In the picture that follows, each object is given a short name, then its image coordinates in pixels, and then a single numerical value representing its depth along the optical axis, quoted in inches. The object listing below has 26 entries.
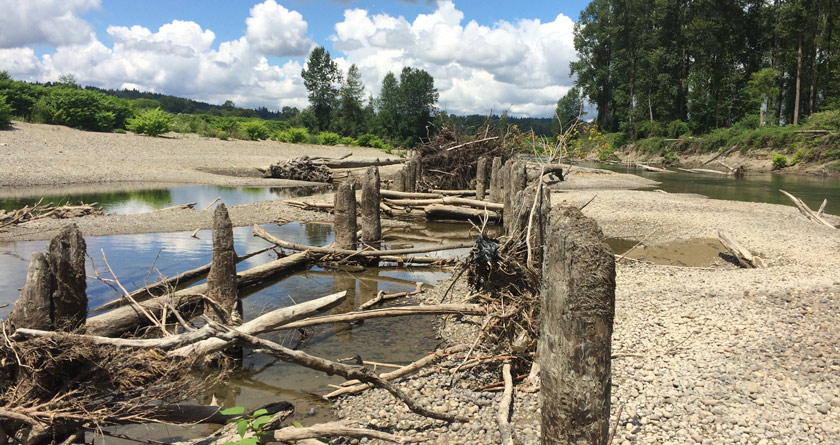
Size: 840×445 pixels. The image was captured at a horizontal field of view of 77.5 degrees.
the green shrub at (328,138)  2016.5
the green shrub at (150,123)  1483.8
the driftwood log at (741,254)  393.5
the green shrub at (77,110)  1337.4
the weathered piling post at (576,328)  123.9
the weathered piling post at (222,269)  261.0
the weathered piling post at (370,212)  478.9
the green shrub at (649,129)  2145.7
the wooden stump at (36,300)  171.2
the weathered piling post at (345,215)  433.1
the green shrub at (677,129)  2027.6
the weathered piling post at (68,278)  180.9
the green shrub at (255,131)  1792.8
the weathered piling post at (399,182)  757.3
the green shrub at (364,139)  2196.1
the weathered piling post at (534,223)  236.3
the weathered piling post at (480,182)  725.3
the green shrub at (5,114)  1165.1
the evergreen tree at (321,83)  2645.2
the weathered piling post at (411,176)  762.8
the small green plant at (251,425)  152.8
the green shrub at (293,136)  1843.0
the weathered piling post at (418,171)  792.9
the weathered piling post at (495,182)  665.6
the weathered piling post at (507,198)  532.3
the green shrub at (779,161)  1402.6
